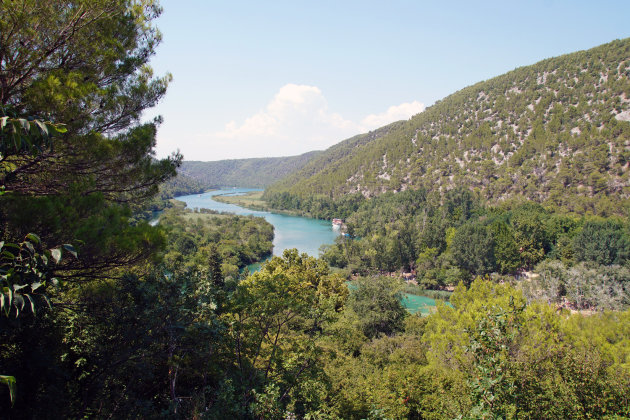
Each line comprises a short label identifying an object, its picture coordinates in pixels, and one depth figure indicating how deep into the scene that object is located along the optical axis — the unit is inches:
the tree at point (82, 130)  203.2
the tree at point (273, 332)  355.3
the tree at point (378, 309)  861.8
